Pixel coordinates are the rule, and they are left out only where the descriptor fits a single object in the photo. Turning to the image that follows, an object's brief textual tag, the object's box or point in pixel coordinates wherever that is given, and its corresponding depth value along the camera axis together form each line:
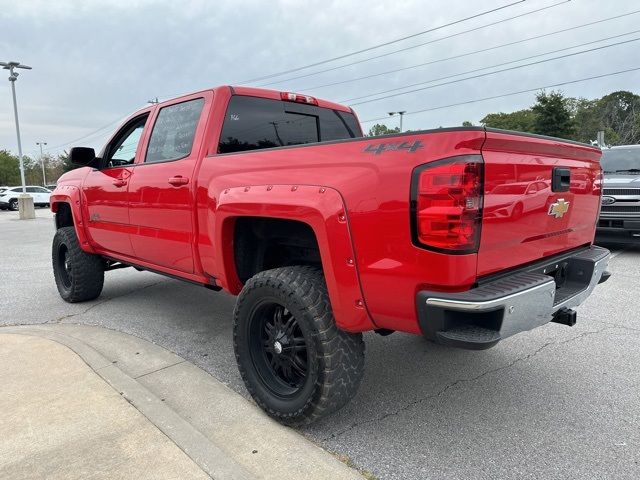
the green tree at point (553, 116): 32.72
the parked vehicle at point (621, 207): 7.24
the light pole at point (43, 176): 79.23
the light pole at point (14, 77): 20.73
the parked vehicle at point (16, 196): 30.38
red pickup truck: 1.98
